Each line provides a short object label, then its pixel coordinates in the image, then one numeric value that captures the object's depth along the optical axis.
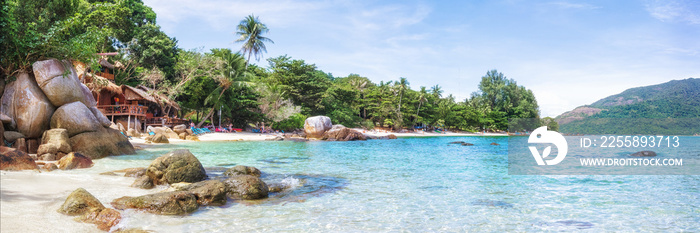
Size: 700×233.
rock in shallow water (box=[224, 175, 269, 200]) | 7.60
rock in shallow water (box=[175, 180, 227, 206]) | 6.97
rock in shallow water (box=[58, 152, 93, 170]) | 9.70
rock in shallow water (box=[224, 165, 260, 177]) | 10.27
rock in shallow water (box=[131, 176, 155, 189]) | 8.10
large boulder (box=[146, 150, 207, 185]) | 8.59
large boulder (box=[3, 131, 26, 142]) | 11.20
